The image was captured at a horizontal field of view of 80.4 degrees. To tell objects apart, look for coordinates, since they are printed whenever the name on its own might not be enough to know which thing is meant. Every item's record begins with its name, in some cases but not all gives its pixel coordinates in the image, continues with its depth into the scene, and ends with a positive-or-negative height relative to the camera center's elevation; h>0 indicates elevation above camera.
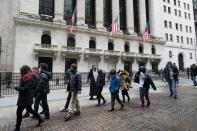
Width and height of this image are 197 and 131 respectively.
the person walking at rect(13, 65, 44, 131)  3.37 -0.61
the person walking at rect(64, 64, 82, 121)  4.51 -0.52
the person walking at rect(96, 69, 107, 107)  6.27 -0.59
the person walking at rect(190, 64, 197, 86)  11.22 -0.13
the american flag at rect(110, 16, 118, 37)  18.26 +6.92
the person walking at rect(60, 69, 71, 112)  5.16 -1.58
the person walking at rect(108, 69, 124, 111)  5.17 -0.70
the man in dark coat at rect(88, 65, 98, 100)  7.59 -0.63
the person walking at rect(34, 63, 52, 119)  4.25 -0.62
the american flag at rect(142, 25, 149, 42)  22.26 +6.90
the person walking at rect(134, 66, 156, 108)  5.58 -0.62
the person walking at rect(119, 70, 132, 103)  6.43 -0.65
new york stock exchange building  19.45 +7.35
